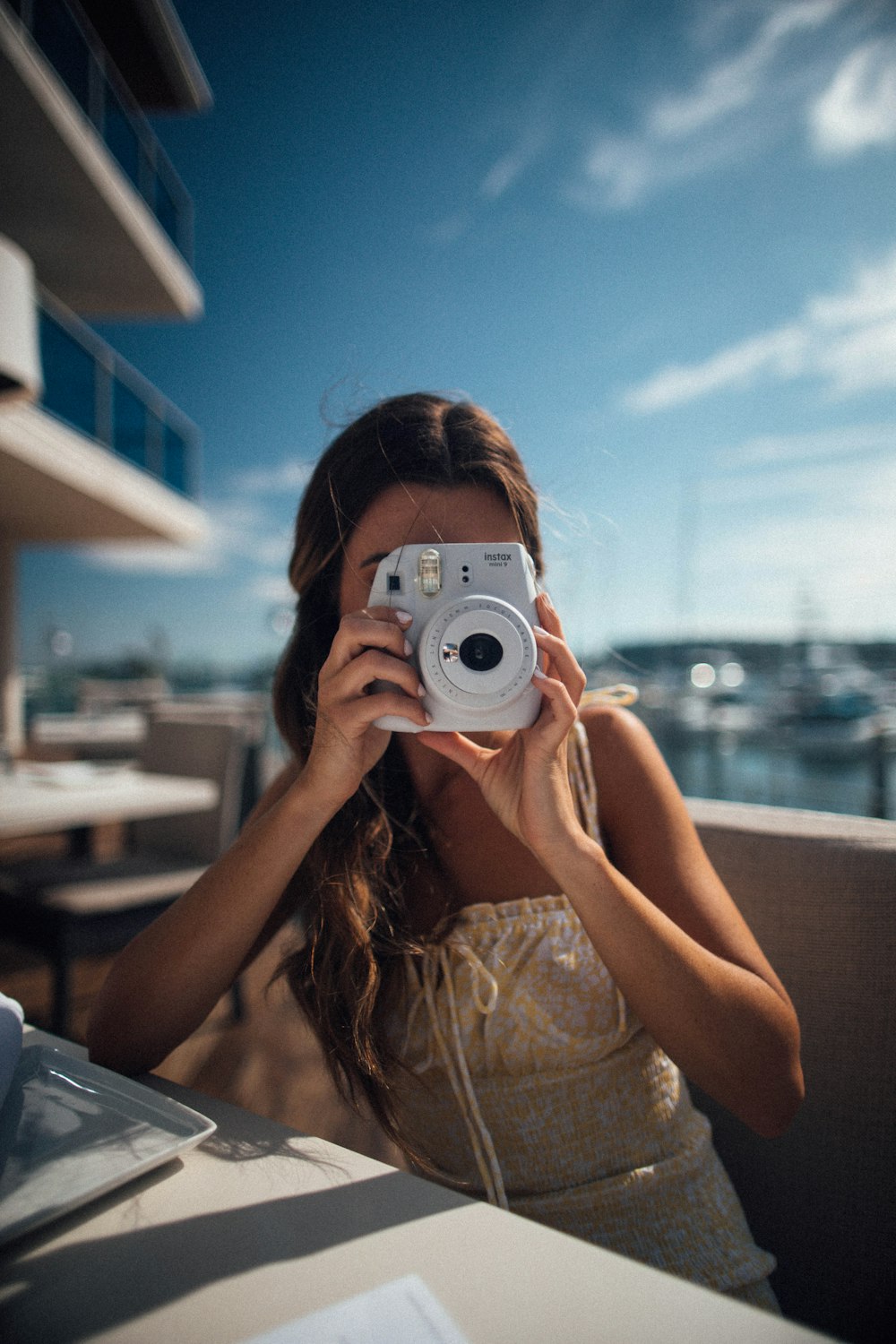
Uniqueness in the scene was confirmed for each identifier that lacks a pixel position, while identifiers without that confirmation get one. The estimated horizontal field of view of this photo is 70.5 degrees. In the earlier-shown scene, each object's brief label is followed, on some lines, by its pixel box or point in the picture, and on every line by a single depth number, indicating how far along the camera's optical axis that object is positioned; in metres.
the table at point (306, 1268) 0.33
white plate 0.41
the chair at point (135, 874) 1.91
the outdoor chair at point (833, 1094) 0.75
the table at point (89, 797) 1.90
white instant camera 0.67
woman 0.66
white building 4.75
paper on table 0.32
